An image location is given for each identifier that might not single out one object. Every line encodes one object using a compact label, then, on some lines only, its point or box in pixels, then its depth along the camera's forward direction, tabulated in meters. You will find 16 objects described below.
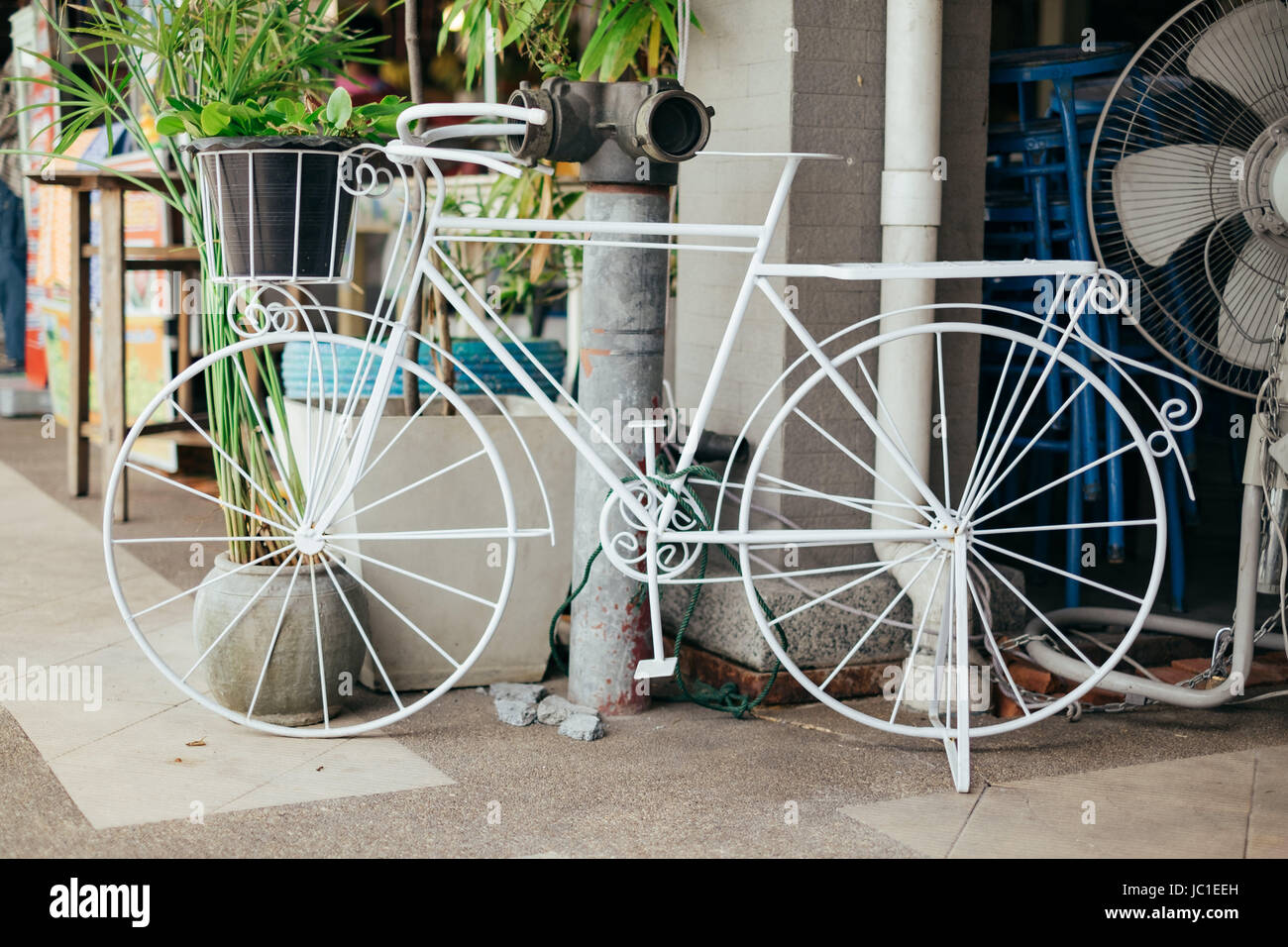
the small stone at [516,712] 3.32
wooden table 5.32
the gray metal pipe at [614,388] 3.35
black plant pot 2.99
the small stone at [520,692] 3.44
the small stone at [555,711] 3.34
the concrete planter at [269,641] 3.21
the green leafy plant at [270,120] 3.01
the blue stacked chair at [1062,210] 4.05
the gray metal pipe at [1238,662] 3.31
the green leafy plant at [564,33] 3.60
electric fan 3.35
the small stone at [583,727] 3.23
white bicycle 3.05
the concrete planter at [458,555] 3.51
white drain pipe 3.48
